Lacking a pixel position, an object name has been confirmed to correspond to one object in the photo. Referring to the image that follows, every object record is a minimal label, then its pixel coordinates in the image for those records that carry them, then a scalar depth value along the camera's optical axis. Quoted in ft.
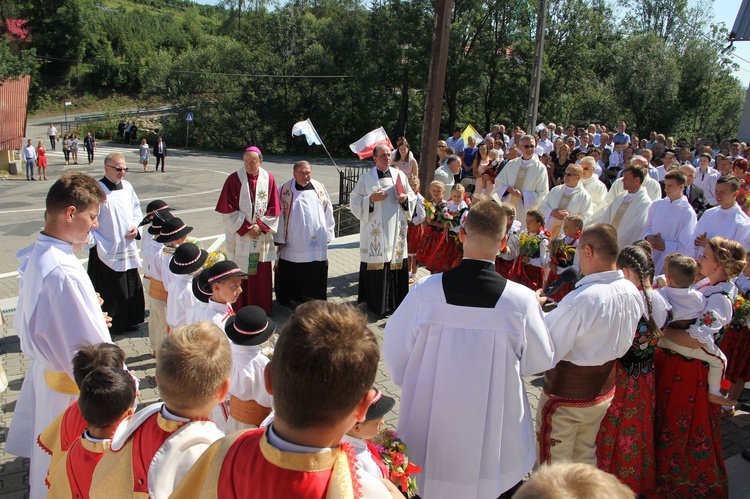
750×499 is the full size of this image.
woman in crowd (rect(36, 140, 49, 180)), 78.43
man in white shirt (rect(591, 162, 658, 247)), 24.81
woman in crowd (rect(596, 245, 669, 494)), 12.65
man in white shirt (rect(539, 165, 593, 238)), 26.45
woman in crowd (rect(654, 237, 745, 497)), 13.39
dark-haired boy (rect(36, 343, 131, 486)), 9.67
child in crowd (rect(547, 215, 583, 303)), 20.68
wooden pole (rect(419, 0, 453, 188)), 34.47
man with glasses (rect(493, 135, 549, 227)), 30.94
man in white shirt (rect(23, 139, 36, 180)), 78.64
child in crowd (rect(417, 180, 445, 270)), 27.04
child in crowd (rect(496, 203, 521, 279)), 22.85
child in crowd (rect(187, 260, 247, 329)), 13.19
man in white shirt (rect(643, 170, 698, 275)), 23.16
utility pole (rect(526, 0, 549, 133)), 52.01
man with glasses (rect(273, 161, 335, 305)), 25.17
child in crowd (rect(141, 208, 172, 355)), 18.92
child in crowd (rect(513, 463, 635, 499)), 4.61
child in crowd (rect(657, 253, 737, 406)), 13.03
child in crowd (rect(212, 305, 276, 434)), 11.17
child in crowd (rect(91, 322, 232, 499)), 7.53
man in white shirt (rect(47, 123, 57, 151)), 116.47
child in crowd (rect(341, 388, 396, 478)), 8.00
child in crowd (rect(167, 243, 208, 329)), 15.74
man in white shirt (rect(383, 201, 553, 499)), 9.75
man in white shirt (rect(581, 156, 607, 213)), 30.19
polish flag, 42.45
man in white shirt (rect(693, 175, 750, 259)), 21.95
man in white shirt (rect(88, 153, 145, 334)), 21.66
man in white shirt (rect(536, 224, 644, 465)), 11.10
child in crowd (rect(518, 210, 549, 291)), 22.75
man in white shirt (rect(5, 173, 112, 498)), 10.87
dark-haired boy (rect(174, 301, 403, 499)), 5.43
